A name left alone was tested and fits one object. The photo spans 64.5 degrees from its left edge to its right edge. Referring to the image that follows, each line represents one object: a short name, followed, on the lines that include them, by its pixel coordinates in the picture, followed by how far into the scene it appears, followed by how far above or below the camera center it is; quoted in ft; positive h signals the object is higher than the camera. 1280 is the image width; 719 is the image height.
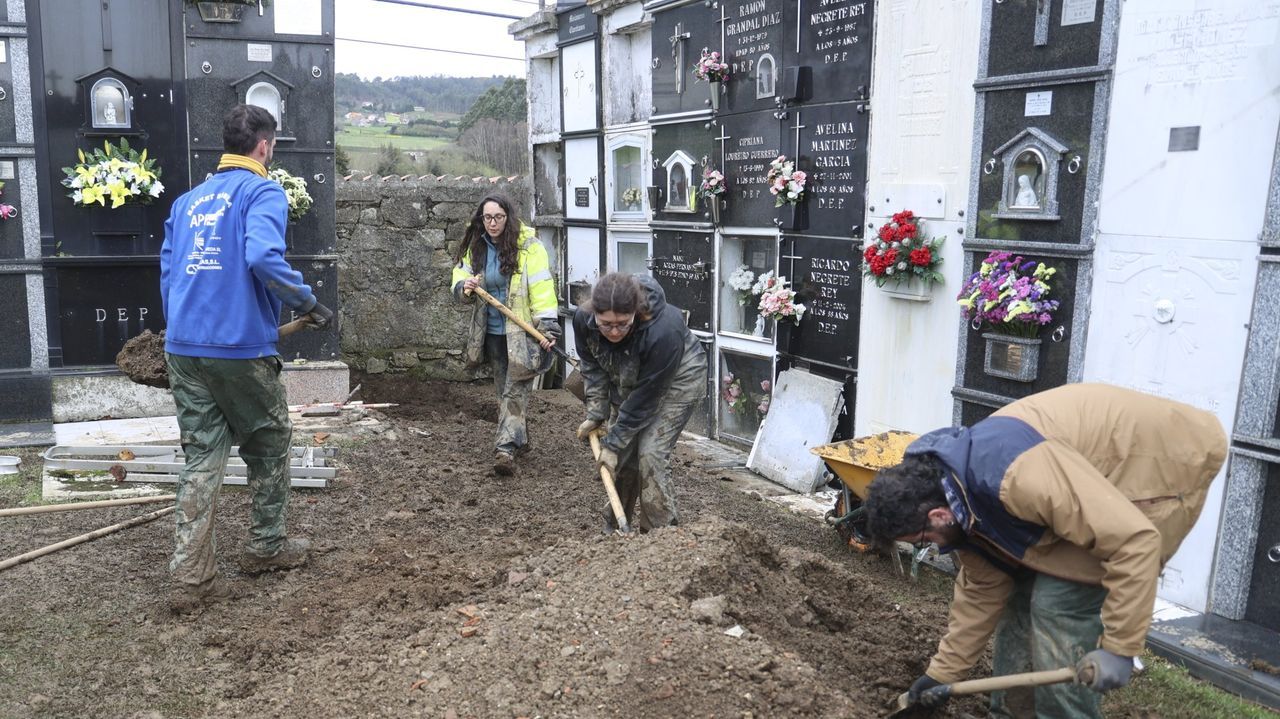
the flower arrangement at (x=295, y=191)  25.17 +0.23
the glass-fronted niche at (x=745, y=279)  24.02 -1.61
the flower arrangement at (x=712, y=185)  24.41 +0.62
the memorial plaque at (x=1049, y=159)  15.90 +0.98
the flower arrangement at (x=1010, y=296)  16.35 -1.28
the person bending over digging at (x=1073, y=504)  8.68 -2.52
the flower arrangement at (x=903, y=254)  18.67 -0.71
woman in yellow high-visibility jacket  21.07 -1.88
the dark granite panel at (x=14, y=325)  23.59 -3.04
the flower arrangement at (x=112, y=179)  23.53 +0.39
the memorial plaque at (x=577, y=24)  30.09 +5.50
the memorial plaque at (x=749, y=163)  23.30 +1.15
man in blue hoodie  13.64 -1.59
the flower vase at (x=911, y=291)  19.06 -1.42
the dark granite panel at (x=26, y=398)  23.58 -4.72
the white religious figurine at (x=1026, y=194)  16.80 +0.41
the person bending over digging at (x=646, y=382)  14.30 -2.55
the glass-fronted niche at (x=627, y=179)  28.78 +0.86
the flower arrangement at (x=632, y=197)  29.01 +0.34
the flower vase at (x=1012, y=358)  16.69 -2.30
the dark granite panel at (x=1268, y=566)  13.74 -4.61
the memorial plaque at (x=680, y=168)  25.76 +1.08
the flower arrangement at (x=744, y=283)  24.31 -1.69
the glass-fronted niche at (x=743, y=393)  24.40 -4.45
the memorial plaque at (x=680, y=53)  25.38 +4.01
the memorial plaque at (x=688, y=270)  25.77 -1.55
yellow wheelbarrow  16.28 -4.02
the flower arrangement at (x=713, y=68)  24.18 +3.39
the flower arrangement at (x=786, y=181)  22.08 +0.69
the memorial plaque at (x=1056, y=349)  16.22 -2.08
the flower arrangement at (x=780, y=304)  22.50 -2.00
